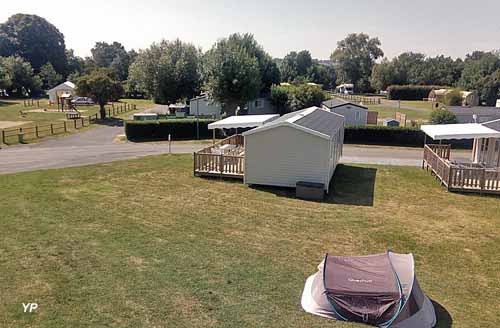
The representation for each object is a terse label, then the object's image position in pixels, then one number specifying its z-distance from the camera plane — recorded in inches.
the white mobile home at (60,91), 2191.2
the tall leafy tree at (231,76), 1315.2
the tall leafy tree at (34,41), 3334.2
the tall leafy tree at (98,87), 1496.1
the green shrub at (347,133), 1103.0
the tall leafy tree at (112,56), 3427.7
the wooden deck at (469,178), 594.5
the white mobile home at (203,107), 1467.8
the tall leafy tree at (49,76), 2970.0
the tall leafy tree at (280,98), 1603.1
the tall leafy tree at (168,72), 1530.5
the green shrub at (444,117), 1198.9
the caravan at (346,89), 3572.8
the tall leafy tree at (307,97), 1524.4
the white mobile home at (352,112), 1362.0
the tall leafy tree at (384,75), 3511.3
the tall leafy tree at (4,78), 2352.9
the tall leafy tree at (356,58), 3976.4
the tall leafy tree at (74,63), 3506.4
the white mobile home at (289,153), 579.8
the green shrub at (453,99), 2210.9
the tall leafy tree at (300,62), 3303.2
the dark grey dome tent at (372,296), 251.8
